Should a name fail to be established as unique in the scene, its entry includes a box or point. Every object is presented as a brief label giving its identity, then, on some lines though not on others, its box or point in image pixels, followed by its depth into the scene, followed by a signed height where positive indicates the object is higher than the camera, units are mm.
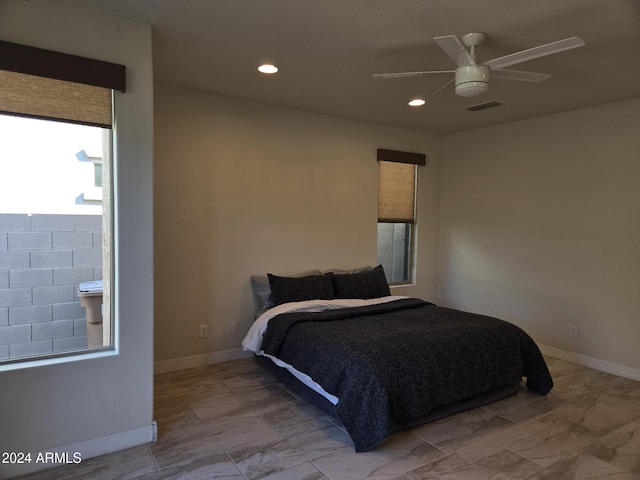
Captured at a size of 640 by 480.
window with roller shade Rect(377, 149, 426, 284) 4961 +164
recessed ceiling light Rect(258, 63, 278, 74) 3025 +1166
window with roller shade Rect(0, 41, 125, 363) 2170 +94
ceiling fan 2168 +930
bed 2488 -936
